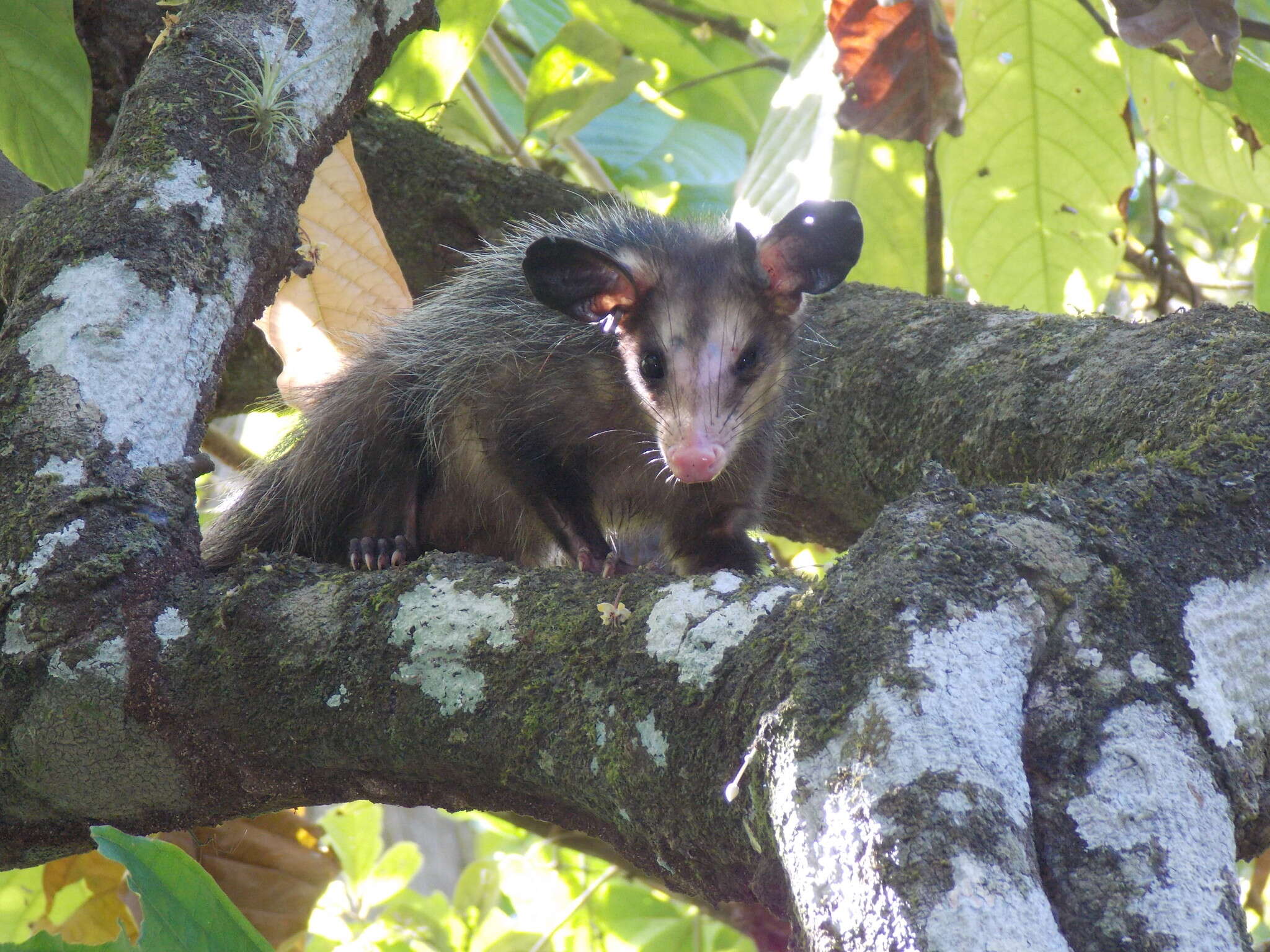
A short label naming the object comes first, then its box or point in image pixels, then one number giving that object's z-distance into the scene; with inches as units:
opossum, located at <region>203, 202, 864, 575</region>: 211.5
